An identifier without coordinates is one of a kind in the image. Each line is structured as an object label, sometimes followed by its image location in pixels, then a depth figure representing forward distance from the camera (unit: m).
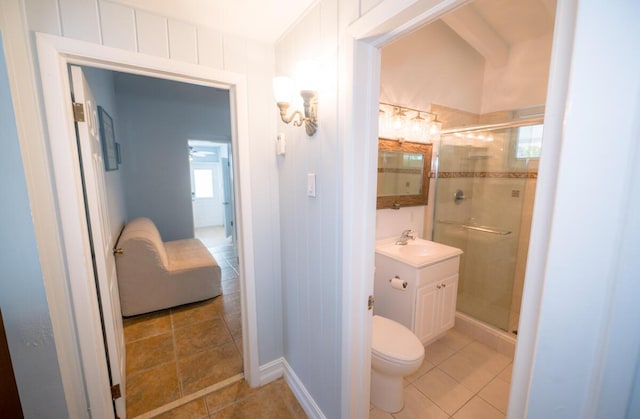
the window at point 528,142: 2.10
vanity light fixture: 2.07
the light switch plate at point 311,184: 1.33
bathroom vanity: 1.88
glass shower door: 2.22
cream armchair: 2.44
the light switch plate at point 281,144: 1.56
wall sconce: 1.19
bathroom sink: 1.93
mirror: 2.15
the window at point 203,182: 7.57
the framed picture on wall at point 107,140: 2.19
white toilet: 1.47
